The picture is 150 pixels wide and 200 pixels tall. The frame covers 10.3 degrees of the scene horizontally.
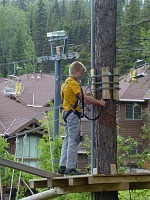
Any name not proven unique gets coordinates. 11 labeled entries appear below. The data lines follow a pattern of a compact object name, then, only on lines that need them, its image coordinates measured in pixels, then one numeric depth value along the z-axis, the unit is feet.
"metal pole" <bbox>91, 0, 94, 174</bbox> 32.95
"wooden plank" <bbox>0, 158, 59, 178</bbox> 29.78
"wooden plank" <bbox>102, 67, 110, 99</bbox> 32.92
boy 32.37
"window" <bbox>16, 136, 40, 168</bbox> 107.69
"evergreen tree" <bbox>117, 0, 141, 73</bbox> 130.73
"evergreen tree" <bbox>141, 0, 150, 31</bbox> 176.68
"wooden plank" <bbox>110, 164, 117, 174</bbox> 32.84
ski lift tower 62.79
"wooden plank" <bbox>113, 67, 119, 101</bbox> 33.17
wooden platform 30.11
